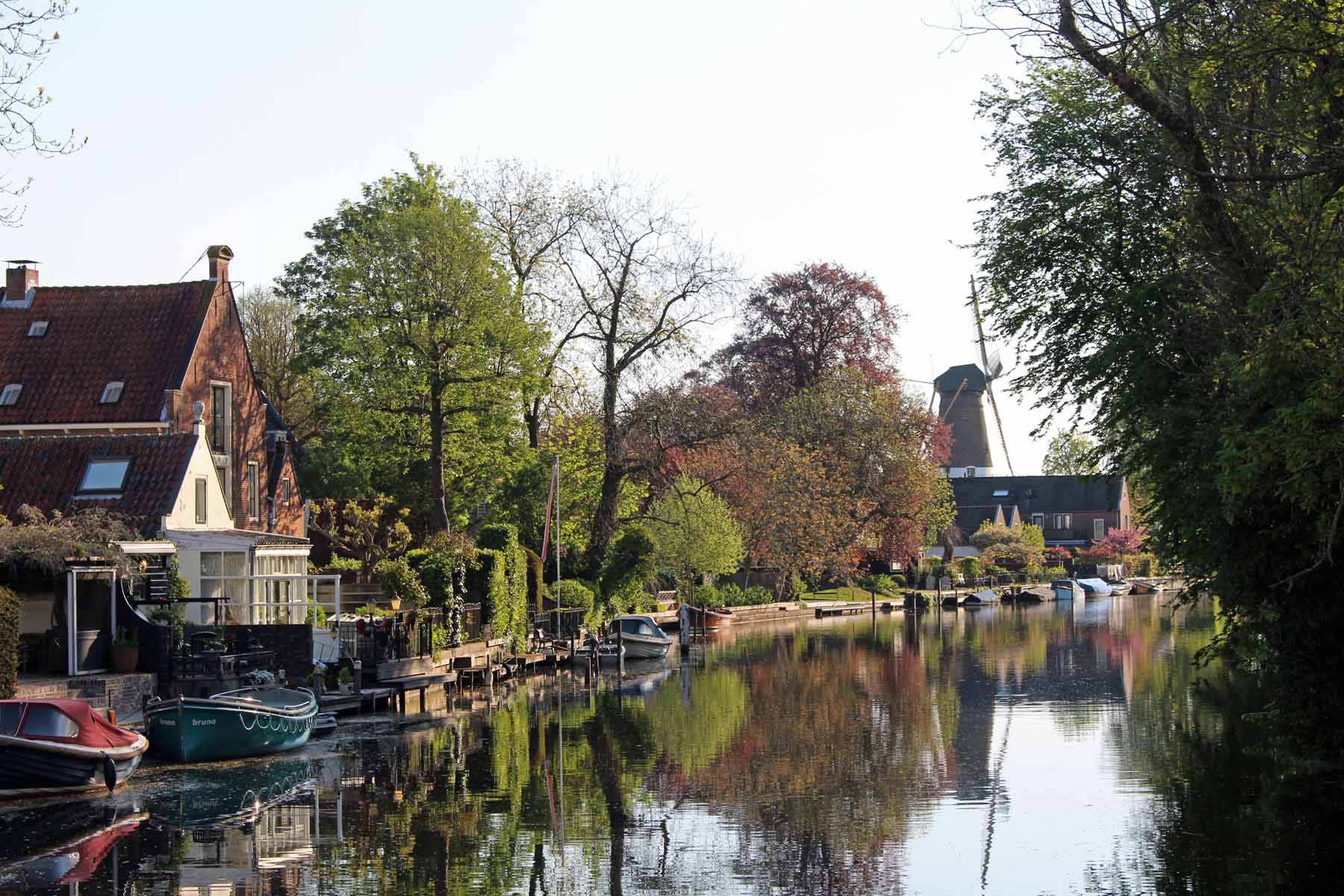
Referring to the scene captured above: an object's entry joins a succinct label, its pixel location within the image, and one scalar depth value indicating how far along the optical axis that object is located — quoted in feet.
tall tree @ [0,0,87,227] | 47.52
